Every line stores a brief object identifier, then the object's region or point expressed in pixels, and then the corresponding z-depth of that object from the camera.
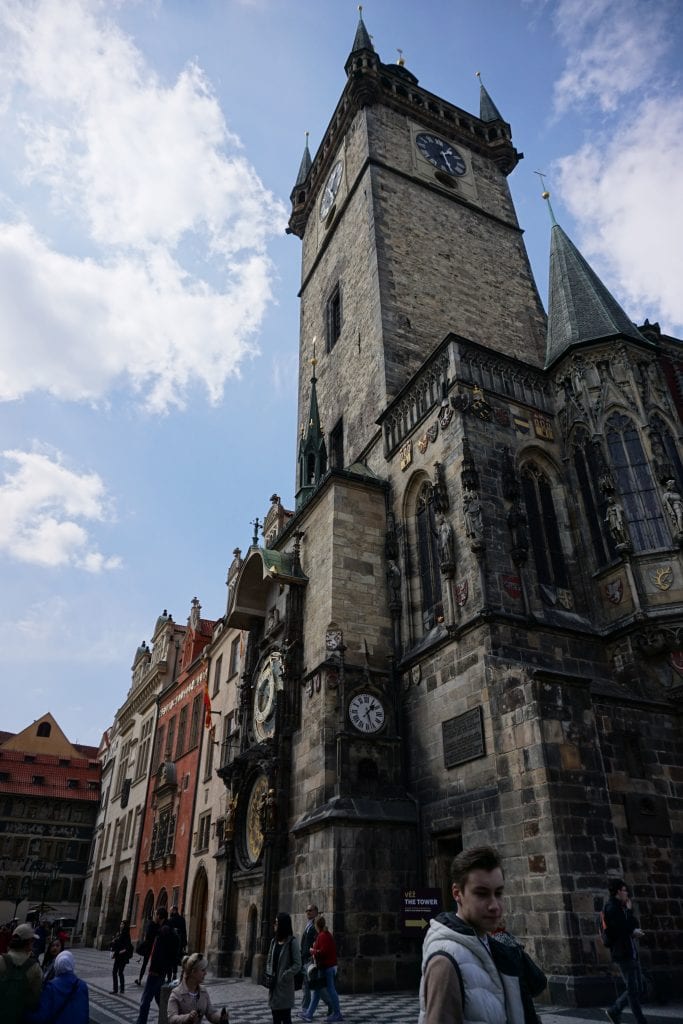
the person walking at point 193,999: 5.34
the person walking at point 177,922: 12.60
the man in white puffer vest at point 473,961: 2.61
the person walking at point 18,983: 4.49
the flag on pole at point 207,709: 26.11
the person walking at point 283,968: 7.39
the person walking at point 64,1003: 4.63
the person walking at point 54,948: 7.79
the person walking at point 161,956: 9.38
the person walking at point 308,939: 9.98
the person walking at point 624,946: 7.71
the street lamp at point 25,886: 45.49
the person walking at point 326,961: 9.29
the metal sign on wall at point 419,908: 11.51
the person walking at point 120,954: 15.03
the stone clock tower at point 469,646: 10.98
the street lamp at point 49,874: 46.94
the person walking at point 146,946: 13.26
